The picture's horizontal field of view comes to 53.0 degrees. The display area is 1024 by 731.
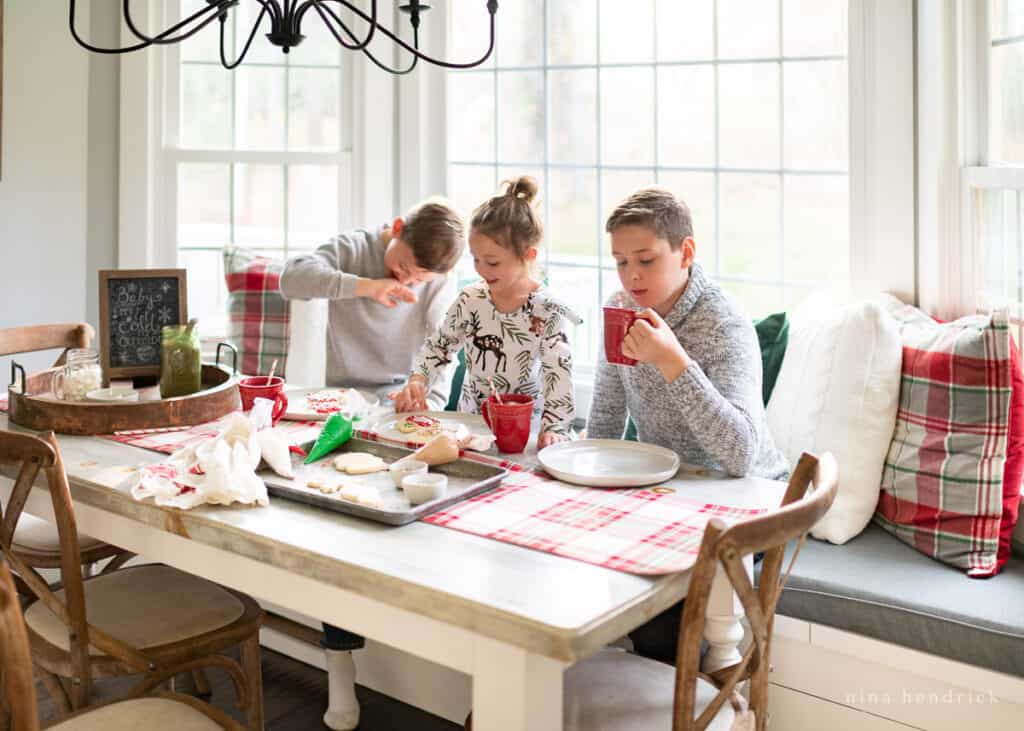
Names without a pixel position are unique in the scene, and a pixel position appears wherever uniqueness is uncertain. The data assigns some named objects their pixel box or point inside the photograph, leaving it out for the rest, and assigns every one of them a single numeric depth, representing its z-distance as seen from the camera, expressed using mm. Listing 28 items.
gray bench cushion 1928
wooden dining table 1331
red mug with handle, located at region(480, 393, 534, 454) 2086
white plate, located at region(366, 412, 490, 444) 2162
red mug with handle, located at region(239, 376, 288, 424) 2352
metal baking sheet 1696
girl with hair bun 2506
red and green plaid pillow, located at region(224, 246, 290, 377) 3410
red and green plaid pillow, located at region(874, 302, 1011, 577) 2168
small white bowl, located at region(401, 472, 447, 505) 1748
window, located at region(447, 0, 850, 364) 2949
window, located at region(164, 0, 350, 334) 3664
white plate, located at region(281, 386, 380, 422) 2422
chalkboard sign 2467
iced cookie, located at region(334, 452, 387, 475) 1964
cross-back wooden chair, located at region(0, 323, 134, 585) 2359
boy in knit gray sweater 2184
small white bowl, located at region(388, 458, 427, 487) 1868
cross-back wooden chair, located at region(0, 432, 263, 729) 1766
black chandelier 1910
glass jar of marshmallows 2330
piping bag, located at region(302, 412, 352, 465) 2066
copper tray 2227
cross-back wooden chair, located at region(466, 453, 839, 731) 1363
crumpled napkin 1744
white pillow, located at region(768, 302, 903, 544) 2355
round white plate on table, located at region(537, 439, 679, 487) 1881
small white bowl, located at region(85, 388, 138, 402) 2363
